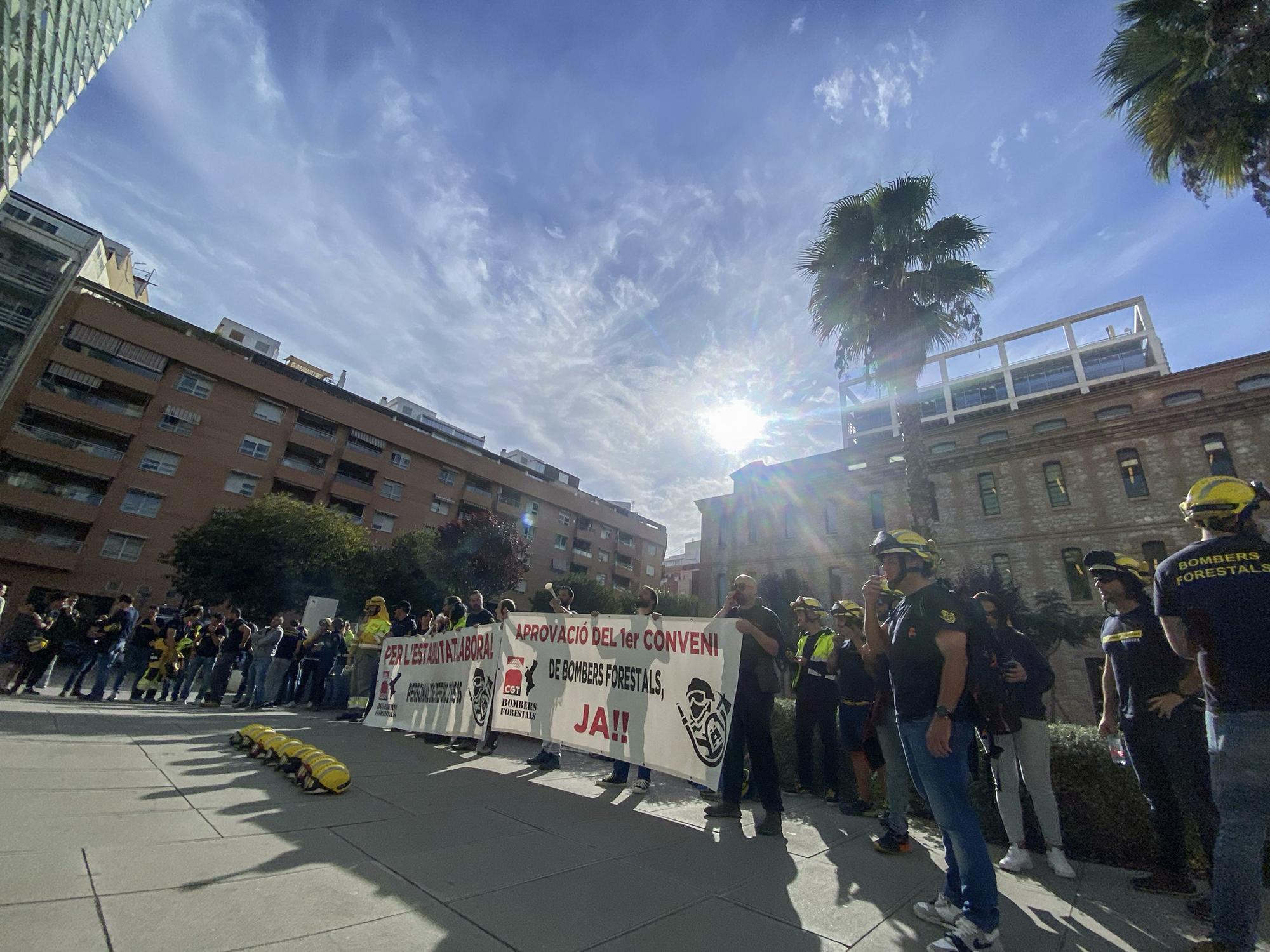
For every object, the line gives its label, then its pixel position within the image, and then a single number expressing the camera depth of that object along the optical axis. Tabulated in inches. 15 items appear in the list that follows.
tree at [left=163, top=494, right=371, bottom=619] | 1024.9
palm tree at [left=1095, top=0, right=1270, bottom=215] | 337.1
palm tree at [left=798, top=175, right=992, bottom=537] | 565.9
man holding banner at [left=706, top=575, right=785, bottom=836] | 161.0
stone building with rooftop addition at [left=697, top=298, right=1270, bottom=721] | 891.4
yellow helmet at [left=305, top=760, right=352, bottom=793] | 168.7
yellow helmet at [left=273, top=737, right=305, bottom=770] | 190.9
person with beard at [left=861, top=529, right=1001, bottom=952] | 93.7
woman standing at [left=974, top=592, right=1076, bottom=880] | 142.4
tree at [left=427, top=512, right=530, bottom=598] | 1095.0
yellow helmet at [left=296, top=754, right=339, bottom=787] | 173.0
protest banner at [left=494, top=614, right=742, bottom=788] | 171.6
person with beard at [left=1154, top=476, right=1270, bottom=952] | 88.4
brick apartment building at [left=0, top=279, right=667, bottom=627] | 1194.0
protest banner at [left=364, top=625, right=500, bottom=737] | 262.2
